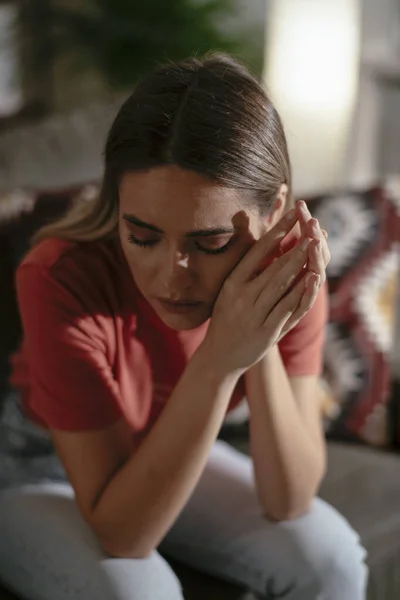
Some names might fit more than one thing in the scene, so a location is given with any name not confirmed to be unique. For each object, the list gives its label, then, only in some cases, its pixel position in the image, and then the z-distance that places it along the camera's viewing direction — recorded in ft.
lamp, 6.30
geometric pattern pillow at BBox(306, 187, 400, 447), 4.62
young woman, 2.53
